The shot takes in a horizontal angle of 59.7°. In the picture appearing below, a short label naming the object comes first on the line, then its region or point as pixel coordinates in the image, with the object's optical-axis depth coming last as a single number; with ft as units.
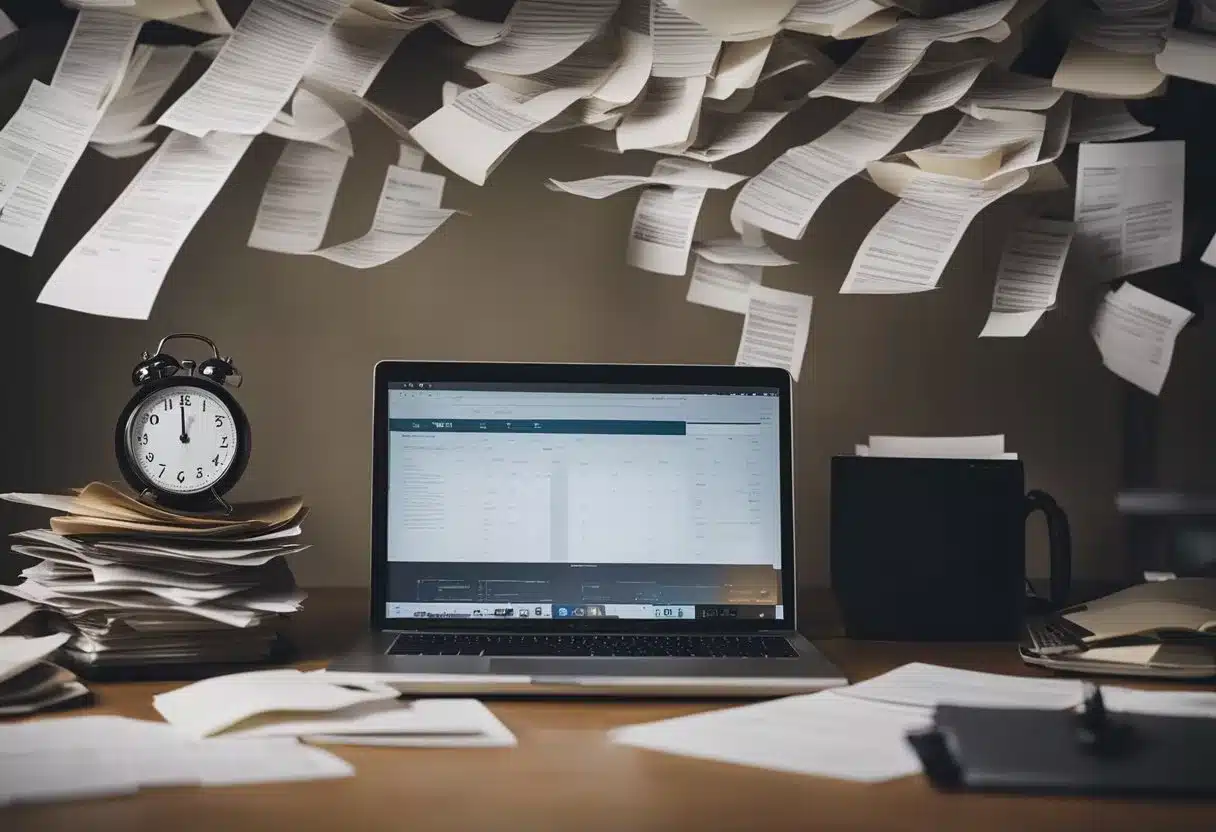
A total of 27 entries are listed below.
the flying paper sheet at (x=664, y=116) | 3.22
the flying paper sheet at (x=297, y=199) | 3.47
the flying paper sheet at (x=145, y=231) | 2.95
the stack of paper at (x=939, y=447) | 3.21
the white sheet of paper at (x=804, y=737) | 1.96
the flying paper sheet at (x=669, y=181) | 3.35
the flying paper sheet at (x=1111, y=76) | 3.23
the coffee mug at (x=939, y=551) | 2.97
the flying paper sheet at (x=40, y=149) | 3.03
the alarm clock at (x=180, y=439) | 2.81
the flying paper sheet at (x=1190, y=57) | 3.10
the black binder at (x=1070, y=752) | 1.85
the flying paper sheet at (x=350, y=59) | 3.21
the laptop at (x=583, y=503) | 2.97
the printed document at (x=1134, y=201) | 3.30
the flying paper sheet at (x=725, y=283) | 3.57
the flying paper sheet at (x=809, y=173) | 3.26
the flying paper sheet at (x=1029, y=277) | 3.38
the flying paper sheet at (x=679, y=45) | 3.18
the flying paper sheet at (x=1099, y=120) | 3.36
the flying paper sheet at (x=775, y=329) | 3.52
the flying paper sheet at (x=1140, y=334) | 3.32
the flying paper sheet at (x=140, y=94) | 3.34
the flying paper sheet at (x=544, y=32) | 3.20
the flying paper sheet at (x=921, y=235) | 3.17
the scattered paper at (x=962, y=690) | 2.33
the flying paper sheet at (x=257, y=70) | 3.00
